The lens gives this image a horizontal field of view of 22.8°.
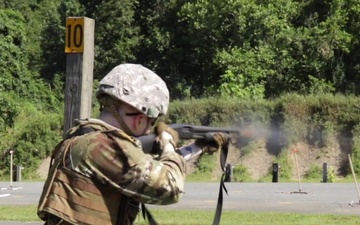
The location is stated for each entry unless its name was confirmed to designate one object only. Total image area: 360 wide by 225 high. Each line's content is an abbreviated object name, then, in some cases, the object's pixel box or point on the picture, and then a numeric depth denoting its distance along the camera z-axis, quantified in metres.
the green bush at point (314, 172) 36.65
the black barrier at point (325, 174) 32.85
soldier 3.48
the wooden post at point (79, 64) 7.80
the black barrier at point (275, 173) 33.91
